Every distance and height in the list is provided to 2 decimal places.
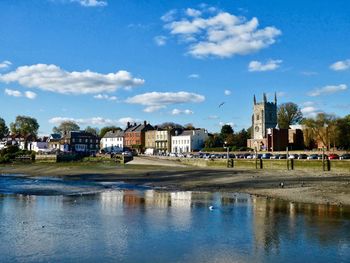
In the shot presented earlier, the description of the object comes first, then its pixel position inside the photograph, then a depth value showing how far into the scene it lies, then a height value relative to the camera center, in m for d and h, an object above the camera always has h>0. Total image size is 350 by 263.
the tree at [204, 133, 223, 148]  117.78 +1.62
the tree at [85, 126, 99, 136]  191.49 +7.82
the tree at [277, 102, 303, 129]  132.44 +10.39
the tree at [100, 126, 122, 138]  164.54 +7.07
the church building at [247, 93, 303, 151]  100.69 +3.53
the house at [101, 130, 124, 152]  144.09 +2.71
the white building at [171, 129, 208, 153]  124.31 +2.05
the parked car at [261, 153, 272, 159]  73.49 -1.31
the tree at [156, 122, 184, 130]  156.61 +8.36
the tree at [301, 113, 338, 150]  85.56 +3.81
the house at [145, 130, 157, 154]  135.85 +2.53
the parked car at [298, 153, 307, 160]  71.81 -1.29
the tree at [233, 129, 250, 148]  117.06 +2.40
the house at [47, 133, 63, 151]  149.56 +2.49
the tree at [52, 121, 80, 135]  180.25 +8.53
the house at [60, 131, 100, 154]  146.12 +2.40
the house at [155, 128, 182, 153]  131.38 +2.68
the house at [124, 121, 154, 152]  137.50 +3.88
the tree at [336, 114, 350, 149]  85.88 +3.07
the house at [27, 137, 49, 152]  151.57 +1.13
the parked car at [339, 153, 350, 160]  60.63 -1.11
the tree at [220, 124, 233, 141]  123.81 +5.06
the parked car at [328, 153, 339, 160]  64.72 -1.16
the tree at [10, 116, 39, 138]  166.48 +8.34
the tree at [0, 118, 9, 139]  166.32 +7.47
